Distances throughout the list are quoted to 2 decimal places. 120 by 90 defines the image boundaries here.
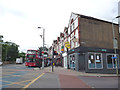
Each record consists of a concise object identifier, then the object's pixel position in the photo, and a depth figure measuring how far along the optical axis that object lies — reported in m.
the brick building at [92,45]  14.68
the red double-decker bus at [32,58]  20.24
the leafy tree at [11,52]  50.58
